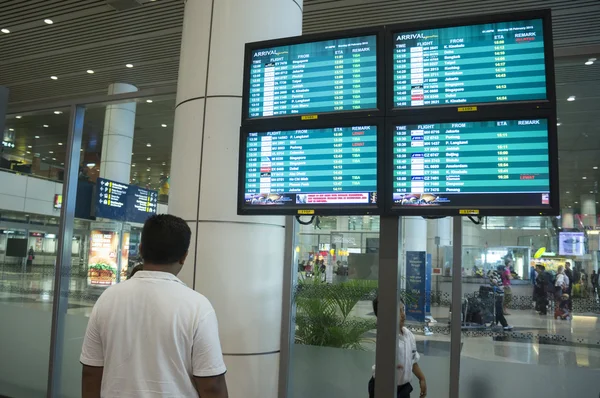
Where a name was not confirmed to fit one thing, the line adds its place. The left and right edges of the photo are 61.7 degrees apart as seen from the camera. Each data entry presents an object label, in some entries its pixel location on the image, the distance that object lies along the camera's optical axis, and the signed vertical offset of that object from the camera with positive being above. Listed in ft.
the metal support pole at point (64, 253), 15.87 -0.37
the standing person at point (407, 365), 10.63 -2.33
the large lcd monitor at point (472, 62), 6.95 +2.82
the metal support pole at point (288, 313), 11.02 -1.37
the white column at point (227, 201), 9.87 +0.93
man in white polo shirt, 5.52 -1.05
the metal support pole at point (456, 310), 10.68 -1.10
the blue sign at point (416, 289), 11.30 -0.74
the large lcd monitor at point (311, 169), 7.49 +1.28
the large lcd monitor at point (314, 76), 7.71 +2.82
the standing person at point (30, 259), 18.78 -0.71
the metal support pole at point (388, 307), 7.50 -0.77
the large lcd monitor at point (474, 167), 6.72 +1.27
